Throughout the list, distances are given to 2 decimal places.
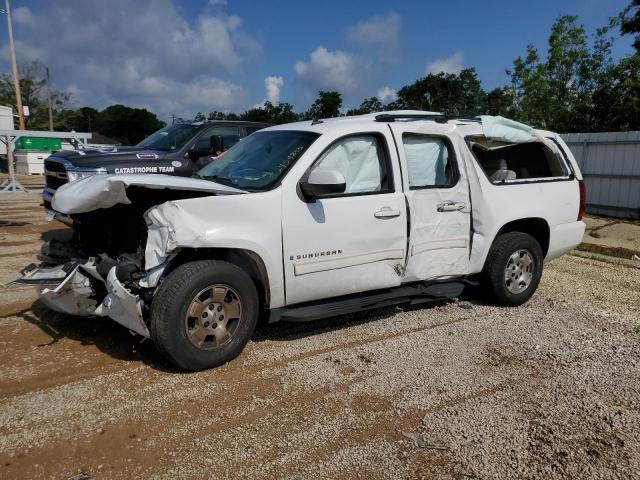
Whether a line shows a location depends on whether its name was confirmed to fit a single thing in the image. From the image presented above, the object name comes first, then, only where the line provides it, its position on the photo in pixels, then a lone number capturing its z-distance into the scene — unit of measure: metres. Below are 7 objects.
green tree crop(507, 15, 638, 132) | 20.86
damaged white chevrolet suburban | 3.81
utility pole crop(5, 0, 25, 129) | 30.80
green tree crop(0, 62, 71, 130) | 54.19
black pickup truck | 7.69
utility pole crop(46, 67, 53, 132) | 51.98
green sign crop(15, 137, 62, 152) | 33.35
